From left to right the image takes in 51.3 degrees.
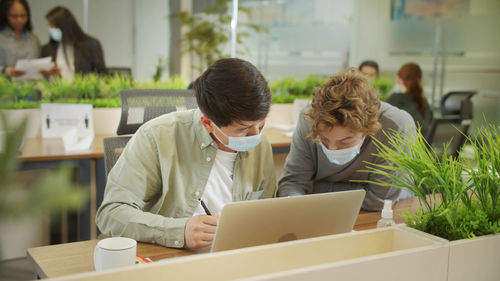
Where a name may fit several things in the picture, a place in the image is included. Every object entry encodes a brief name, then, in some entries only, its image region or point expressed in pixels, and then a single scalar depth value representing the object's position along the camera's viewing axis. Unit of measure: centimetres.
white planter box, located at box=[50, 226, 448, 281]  78
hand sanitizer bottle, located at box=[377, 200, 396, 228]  137
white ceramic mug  113
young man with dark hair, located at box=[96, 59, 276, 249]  146
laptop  108
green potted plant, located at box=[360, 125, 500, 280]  103
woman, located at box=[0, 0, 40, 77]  425
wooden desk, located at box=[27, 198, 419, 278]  126
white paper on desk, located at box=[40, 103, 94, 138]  321
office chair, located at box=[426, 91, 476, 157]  286
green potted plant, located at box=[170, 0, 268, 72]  637
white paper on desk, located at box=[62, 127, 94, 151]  289
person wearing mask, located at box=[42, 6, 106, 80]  432
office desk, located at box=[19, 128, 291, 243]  269
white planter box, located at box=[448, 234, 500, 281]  100
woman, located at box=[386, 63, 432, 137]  389
